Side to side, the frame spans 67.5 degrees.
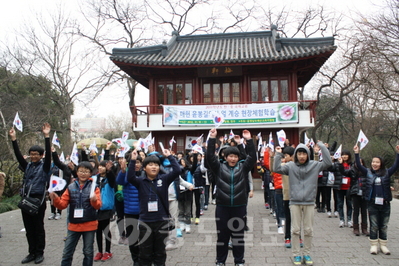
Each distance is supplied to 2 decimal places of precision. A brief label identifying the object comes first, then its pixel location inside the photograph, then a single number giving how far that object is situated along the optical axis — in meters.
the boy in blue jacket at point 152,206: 3.89
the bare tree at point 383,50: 11.97
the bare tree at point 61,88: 21.78
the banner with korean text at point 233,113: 15.07
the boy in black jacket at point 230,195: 4.30
